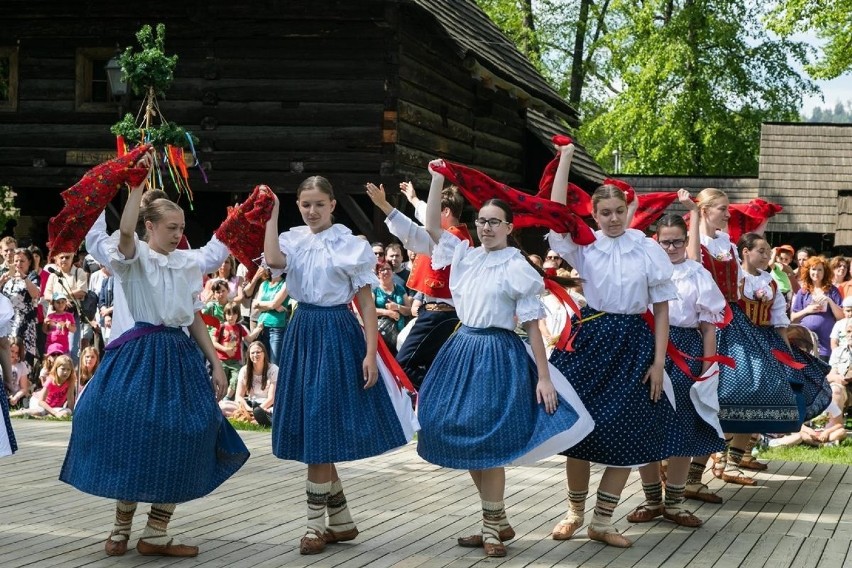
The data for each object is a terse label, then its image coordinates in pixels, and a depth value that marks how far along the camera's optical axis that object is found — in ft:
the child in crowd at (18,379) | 38.88
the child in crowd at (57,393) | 37.42
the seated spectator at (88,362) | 36.52
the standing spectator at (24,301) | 40.45
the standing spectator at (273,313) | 36.76
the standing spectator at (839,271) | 37.91
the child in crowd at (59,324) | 39.81
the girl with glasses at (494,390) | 18.49
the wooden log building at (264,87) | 49.11
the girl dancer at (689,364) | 21.03
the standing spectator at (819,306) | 36.40
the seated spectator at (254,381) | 36.14
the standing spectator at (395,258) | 39.06
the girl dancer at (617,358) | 19.38
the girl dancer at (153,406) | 17.83
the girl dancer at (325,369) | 18.81
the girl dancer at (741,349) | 23.58
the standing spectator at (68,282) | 40.91
